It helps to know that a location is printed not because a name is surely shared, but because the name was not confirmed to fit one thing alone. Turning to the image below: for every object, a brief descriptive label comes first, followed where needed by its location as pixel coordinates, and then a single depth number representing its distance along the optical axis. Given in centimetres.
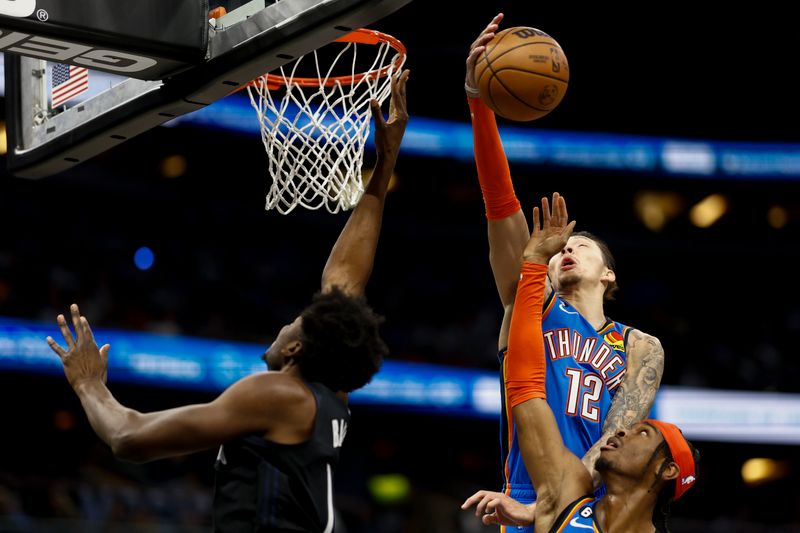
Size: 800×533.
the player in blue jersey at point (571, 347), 742
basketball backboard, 630
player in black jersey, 532
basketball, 704
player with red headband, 669
